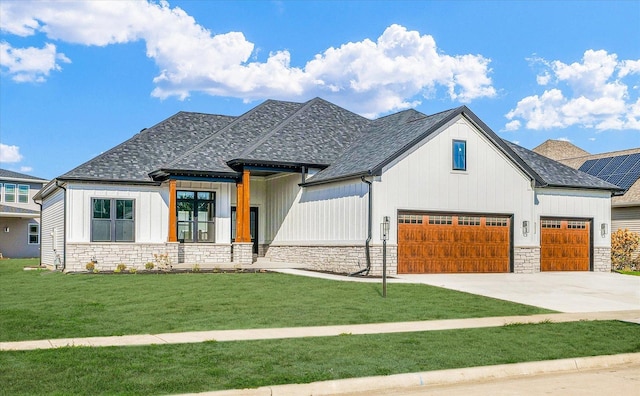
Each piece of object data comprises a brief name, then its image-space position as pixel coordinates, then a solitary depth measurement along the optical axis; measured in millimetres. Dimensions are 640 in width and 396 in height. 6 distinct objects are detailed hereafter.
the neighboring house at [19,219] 51750
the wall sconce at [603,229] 30859
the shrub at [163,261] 27666
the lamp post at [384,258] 17438
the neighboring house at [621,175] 34594
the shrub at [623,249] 33375
